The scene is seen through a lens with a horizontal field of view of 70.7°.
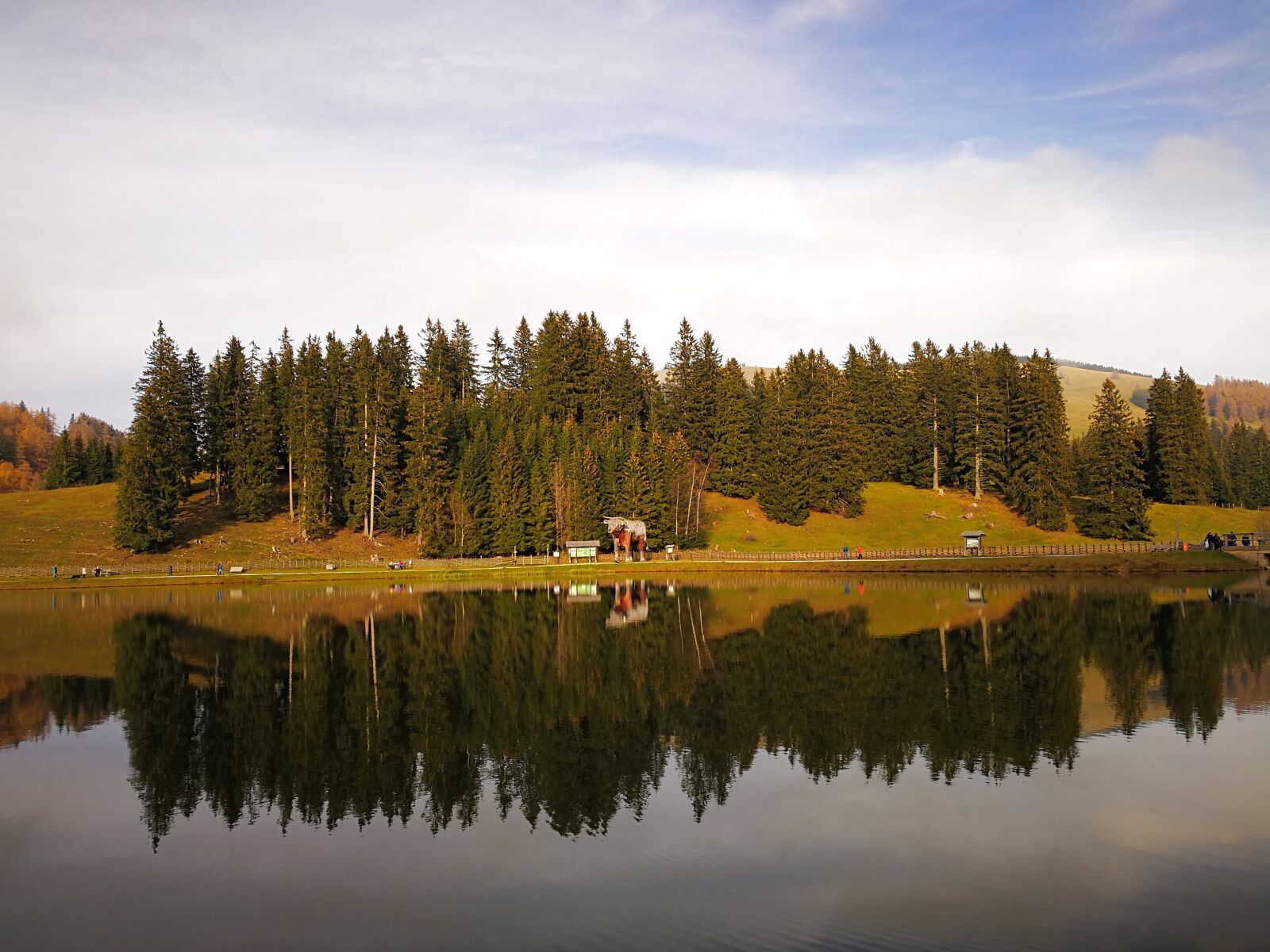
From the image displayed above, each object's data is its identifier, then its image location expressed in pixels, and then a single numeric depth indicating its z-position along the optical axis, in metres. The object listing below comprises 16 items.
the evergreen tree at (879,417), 119.12
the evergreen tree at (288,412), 98.44
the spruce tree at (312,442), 92.31
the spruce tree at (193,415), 95.19
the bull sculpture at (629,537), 90.38
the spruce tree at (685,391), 114.69
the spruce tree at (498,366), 131.38
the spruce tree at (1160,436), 107.75
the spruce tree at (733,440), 109.31
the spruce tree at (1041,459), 98.50
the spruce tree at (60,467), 123.50
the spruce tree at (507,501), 89.88
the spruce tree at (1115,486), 92.12
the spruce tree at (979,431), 108.75
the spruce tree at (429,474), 90.00
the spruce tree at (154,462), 85.69
